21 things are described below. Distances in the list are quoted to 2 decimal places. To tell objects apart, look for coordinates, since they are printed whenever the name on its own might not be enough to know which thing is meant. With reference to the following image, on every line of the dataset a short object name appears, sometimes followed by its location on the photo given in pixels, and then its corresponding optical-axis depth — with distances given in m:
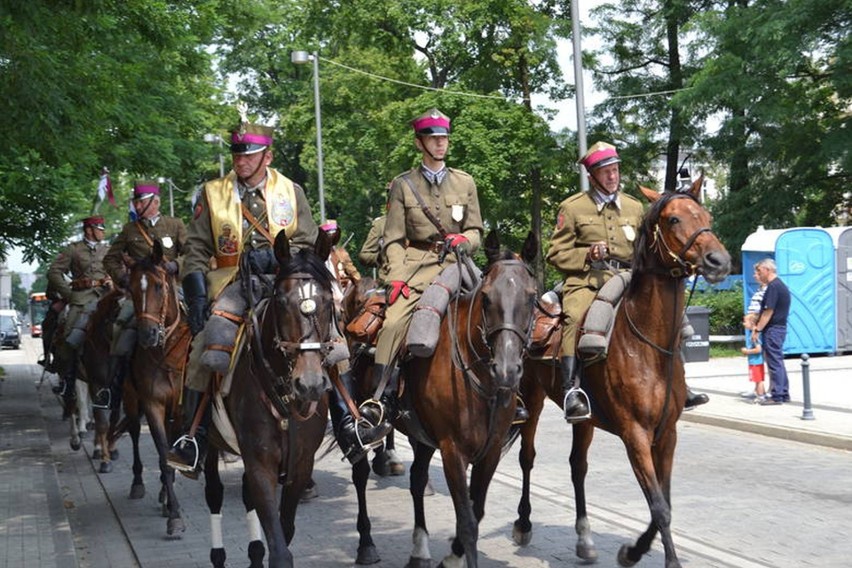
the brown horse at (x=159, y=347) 10.75
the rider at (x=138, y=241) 12.24
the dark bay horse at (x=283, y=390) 6.27
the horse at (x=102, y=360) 13.92
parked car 69.06
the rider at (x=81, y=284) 16.25
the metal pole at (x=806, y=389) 15.66
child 18.09
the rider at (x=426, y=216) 8.59
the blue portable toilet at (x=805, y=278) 25.58
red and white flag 21.31
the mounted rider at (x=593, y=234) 8.78
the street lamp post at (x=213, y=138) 32.31
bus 90.69
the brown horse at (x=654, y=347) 7.61
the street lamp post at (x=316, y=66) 35.47
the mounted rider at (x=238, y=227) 7.56
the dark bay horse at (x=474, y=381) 7.06
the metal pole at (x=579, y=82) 21.25
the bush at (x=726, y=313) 30.67
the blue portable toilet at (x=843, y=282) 26.11
